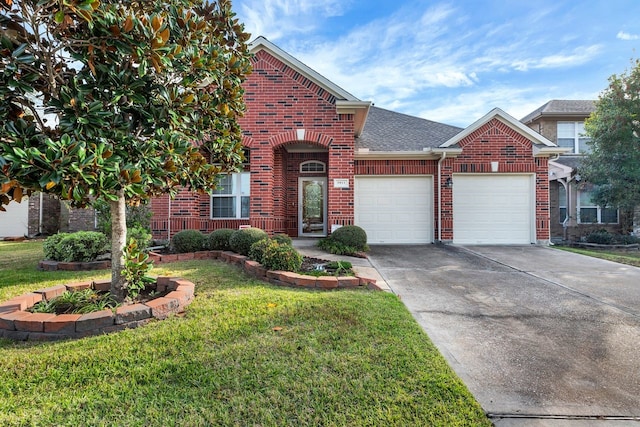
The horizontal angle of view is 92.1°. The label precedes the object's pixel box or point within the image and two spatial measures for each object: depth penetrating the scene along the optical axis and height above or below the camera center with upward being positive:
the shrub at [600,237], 12.82 -1.01
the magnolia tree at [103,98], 2.32 +1.09
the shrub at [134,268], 3.45 -0.62
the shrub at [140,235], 6.32 -0.43
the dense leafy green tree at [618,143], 11.97 +2.83
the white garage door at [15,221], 14.11 -0.31
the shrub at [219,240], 7.48 -0.64
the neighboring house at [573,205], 14.08 +0.40
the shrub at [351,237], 8.12 -0.62
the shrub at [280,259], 5.22 -0.77
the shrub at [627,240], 12.69 -1.10
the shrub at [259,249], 5.70 -0.66
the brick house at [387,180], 9.31 +1.16
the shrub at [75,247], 6.11 -0.65
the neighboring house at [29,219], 14.14 -0.22
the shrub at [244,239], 6.77 -0.56
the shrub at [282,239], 7.06 -0.58
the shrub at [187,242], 7.50 -0.68
